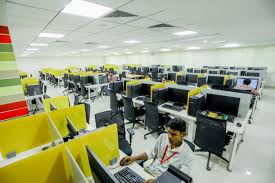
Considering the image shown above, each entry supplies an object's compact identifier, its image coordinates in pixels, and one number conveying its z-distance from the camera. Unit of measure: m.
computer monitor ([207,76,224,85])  5.56
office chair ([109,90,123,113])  4.04
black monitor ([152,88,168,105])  3.51
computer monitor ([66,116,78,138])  1.53
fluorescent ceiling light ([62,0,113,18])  2.03
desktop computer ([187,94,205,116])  2.78
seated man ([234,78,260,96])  4.05
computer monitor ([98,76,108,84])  6.91
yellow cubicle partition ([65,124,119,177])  1.34
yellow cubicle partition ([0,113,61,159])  1.80
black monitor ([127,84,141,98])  4.24
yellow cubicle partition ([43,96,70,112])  2.86
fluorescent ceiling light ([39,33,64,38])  4.05
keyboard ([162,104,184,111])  3.22
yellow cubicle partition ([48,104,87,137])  2.11
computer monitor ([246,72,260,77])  6.50
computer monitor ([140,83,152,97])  4.36
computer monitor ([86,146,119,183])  0.85
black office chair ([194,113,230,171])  2.15
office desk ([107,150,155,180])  1.38
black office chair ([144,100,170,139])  3.05
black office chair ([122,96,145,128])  3.48
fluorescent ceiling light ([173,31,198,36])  4.38
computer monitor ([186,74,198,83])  6.40
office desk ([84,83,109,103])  6.17
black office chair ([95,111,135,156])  2.49
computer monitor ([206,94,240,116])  2.72
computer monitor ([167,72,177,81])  7.14
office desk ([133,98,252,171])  2.29
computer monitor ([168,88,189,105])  3.50
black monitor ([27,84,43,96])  4.83
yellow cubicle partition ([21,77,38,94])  5.65
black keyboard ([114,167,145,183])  1.33
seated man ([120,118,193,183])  1.40
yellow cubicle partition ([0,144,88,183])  1.06
